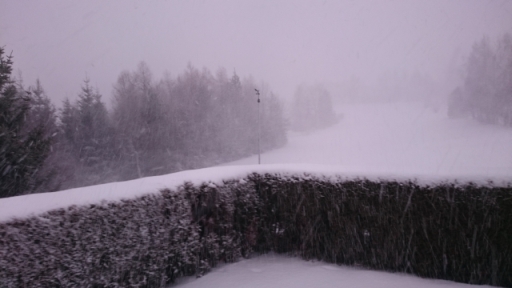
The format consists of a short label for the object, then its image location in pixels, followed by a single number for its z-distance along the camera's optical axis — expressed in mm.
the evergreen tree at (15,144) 13664
